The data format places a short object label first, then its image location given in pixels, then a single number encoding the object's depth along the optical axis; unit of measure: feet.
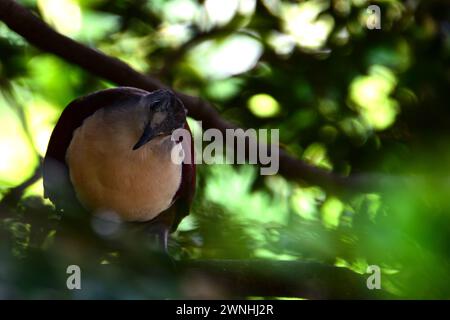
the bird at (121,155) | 6.06
